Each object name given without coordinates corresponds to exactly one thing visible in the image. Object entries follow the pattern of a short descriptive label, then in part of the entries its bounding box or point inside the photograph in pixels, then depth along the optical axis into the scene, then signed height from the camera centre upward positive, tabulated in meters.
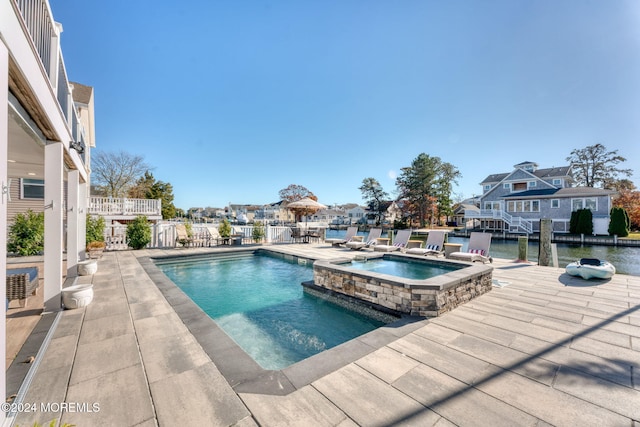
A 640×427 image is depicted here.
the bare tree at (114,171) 25.81 +4.31
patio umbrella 15.27 +0.51
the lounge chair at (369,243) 11.71 -1.45
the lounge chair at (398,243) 10.31 -1.37
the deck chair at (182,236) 11.71 -1.17
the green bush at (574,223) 24.23 -1.01
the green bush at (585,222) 23.36 -0.87
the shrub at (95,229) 9.43 -0.68
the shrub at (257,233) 14.29 -1.20
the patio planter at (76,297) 4.04 -1.40
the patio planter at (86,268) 6.17 -1.41
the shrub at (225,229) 13.23 -0.91
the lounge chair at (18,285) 3.75 -1.13
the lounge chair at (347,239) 13.23 -1.45
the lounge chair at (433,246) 9.37 -1.31
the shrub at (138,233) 10.76 -0.92
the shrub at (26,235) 9.00 -0.85
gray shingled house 24.08 +1.34
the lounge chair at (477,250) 8.17 -1.34
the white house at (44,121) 1.75 +1.18
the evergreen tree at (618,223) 21.67 -0.89
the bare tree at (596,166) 33.34 +6.49
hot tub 4.07 -1.42
